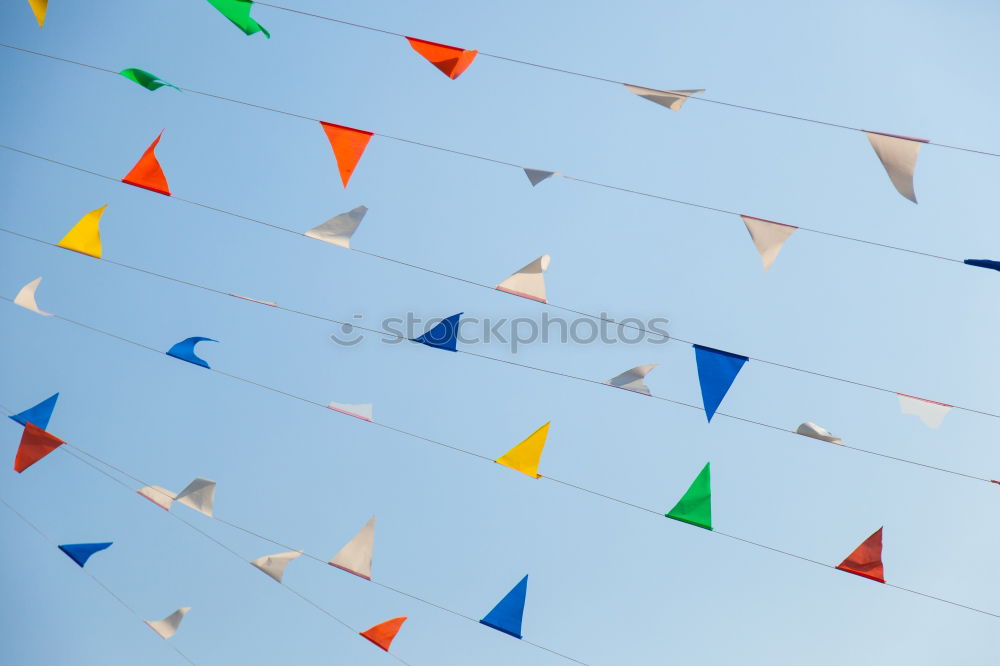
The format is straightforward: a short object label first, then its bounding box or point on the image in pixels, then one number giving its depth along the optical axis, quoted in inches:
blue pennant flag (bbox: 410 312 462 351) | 206.8
